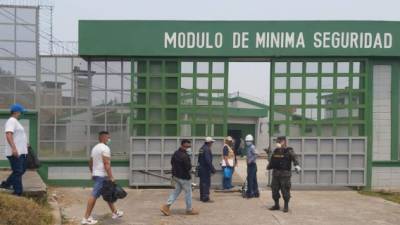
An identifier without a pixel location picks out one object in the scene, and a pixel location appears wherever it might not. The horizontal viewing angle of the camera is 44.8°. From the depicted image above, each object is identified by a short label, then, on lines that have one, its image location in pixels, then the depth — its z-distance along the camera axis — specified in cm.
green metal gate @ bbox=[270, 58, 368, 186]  1453
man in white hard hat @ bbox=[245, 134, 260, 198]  1267
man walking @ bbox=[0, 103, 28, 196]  914
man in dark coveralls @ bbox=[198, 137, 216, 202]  1217
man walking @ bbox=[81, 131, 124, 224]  924
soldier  1091
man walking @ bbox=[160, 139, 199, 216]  1024
